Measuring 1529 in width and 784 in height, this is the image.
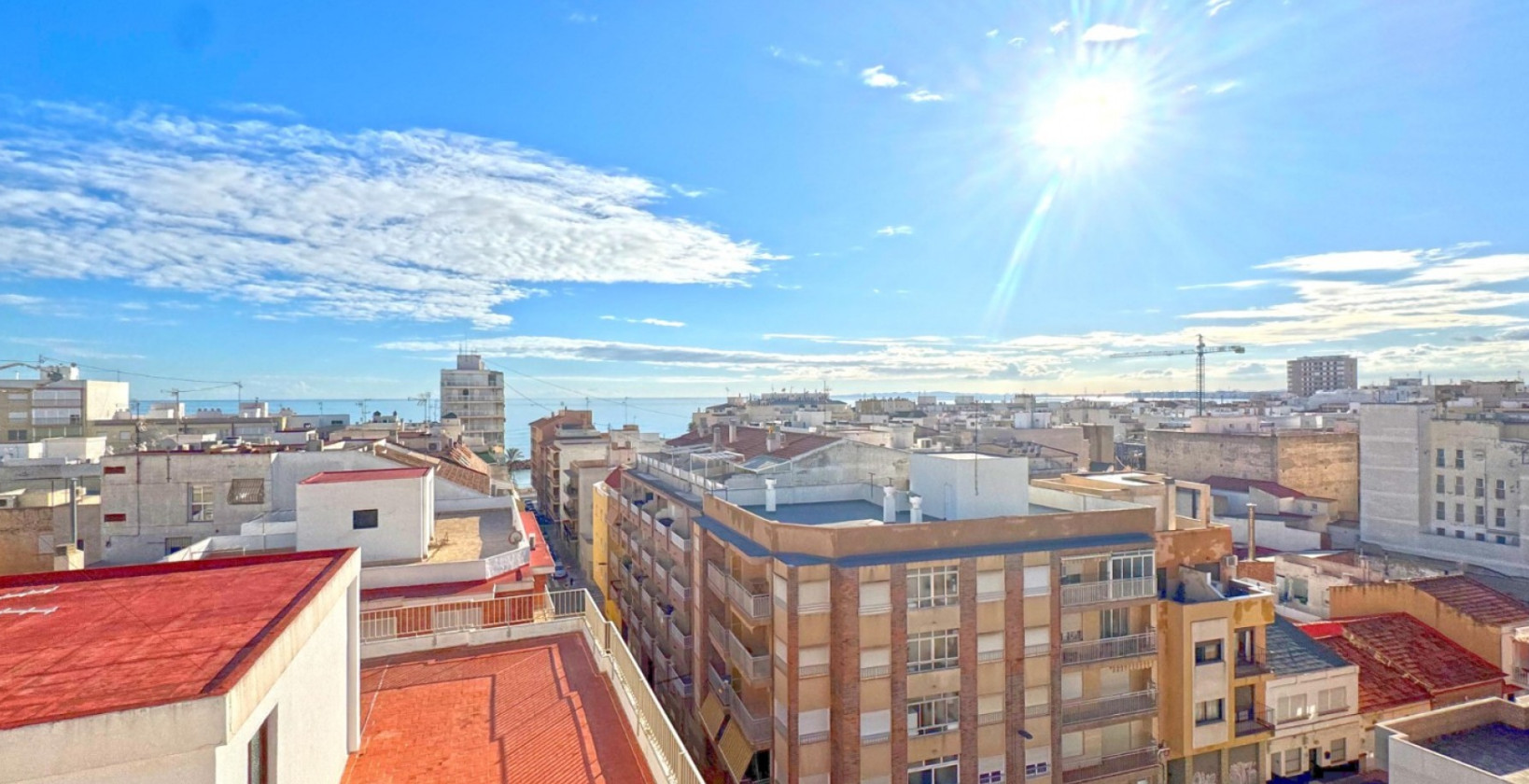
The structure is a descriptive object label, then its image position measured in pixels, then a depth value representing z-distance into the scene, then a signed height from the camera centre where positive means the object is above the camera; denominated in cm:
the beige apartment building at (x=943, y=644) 2173 -800
